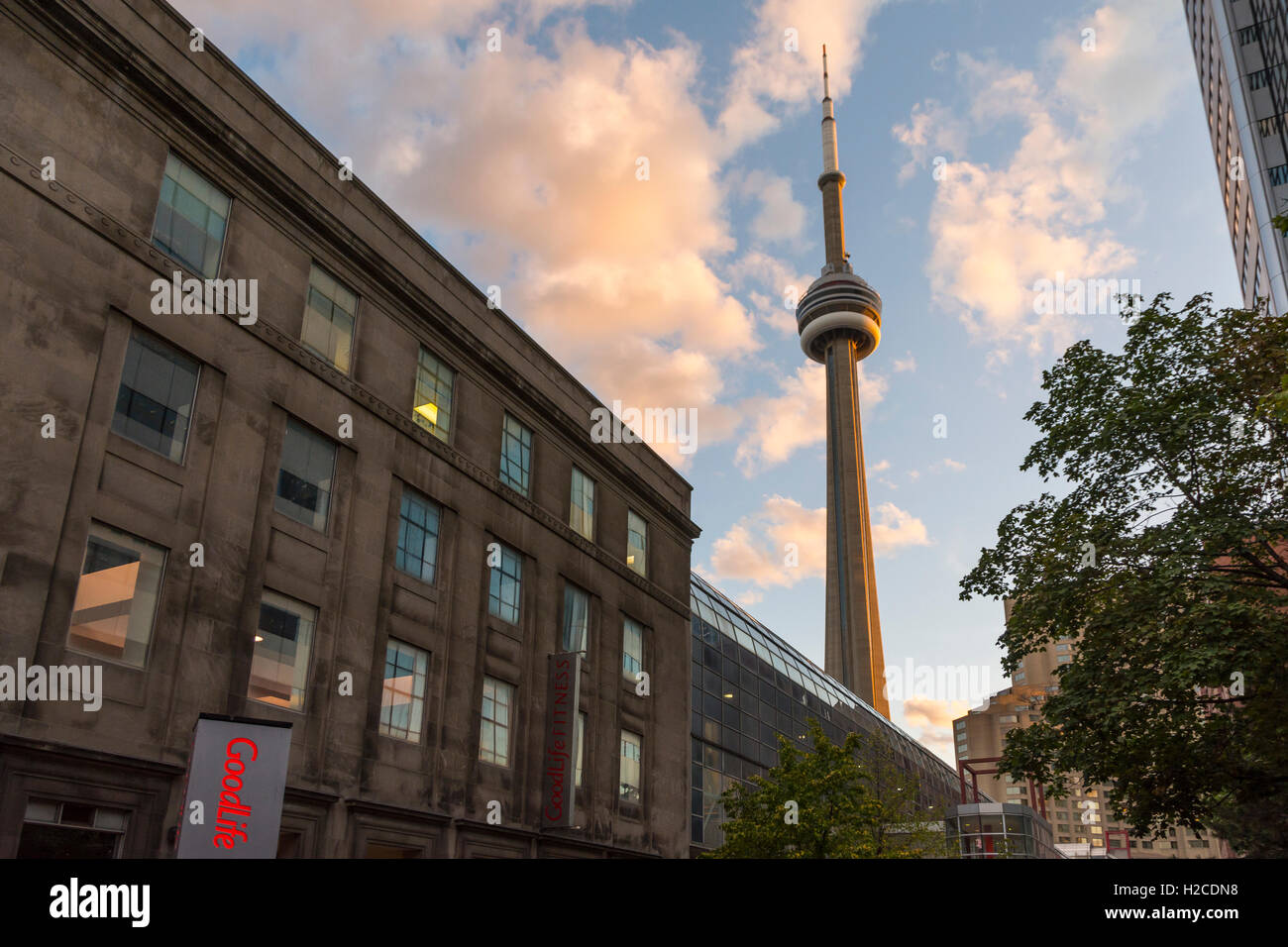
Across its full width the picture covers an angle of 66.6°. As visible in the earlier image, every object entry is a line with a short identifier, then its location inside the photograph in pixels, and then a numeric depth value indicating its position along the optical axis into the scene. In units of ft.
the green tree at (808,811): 103.60
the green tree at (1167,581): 69.87
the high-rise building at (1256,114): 205.36
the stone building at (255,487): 58.03
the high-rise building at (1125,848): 403.54
